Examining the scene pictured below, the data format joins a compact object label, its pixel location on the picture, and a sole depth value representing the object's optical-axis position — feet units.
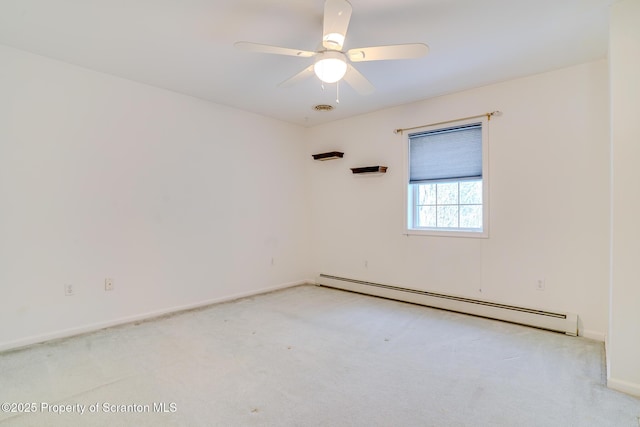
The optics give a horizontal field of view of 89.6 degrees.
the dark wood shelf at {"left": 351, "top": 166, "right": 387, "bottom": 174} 14.35
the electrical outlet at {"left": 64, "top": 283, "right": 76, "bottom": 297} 9.91
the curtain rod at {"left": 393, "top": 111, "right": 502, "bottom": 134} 11.58
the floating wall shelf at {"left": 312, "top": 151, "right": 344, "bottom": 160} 15.83
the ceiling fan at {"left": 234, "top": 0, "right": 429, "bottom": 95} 6.45
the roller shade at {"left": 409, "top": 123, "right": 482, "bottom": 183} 12.30
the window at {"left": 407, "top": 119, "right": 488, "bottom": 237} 12.23
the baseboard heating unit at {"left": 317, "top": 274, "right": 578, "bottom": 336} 10.16
